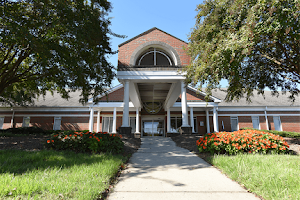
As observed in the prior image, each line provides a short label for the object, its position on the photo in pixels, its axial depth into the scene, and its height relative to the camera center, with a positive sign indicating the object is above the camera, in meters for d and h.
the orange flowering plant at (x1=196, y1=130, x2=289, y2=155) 5.69 -0.65
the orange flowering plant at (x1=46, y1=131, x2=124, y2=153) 5.94 -0.69
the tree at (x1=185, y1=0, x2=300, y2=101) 4.96 +3.11
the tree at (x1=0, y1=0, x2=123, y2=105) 5.86 +3.59
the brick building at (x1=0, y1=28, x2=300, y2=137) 20.00 +1.44
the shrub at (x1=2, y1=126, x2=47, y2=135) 13.32 -0.51
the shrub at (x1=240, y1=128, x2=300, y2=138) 15.18 -0.83
